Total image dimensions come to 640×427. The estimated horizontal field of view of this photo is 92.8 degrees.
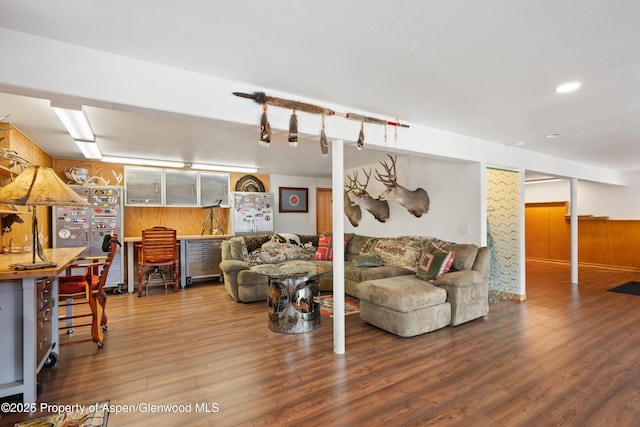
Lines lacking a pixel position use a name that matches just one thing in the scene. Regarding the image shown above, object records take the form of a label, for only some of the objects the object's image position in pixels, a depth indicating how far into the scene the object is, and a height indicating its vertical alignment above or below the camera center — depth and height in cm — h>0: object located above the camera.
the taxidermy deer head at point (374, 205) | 591 +16
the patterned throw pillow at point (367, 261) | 505 -80
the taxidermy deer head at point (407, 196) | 512 +28
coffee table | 354 -106
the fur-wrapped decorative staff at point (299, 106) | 251 +97
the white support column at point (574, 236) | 597 -47
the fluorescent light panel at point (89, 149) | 414 +98
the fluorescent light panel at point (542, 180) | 809 +87
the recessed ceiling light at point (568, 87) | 256 +108
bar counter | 210 -81
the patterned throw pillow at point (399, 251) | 484 -63
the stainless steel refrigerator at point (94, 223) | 505 -14
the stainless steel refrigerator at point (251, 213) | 661 +2
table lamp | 214 +16
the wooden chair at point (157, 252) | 523 -66
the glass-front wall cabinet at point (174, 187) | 575 +54
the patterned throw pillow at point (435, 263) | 390 -66
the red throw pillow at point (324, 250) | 567 -69
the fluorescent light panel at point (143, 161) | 551 +100
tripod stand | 658 -18
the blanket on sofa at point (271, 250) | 549 -69
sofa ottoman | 332 -106
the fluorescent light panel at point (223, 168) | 630 +99
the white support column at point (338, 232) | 300 -18
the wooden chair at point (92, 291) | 298 -75
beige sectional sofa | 342 -88
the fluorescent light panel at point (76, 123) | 293 +98
